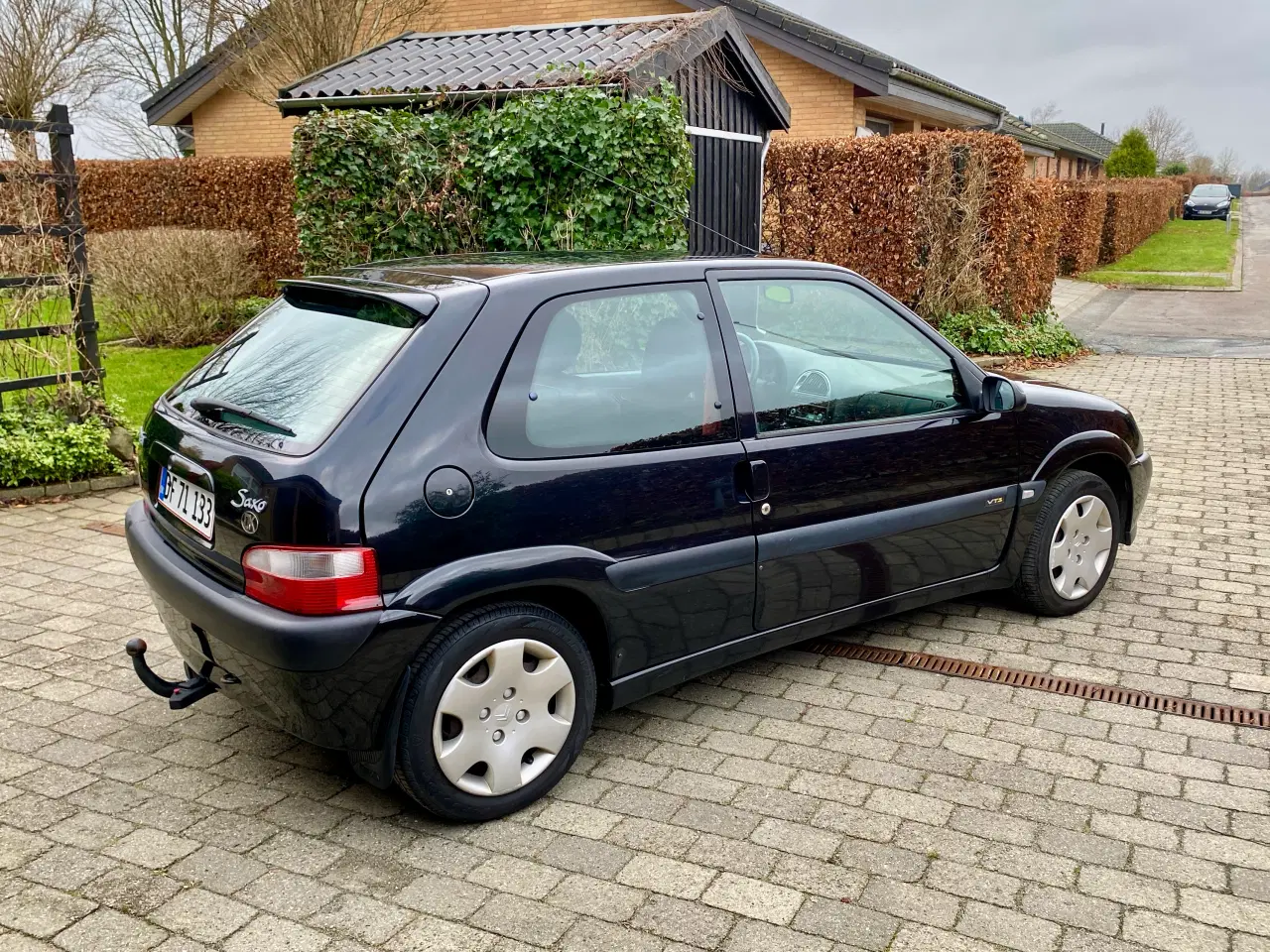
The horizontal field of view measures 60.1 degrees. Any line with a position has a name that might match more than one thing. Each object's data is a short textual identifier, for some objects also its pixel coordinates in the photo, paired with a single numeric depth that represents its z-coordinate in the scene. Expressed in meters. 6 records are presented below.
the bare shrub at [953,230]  12.20
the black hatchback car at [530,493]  3.01
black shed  8.80
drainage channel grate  4.03
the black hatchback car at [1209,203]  48.97
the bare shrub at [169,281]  12.16
